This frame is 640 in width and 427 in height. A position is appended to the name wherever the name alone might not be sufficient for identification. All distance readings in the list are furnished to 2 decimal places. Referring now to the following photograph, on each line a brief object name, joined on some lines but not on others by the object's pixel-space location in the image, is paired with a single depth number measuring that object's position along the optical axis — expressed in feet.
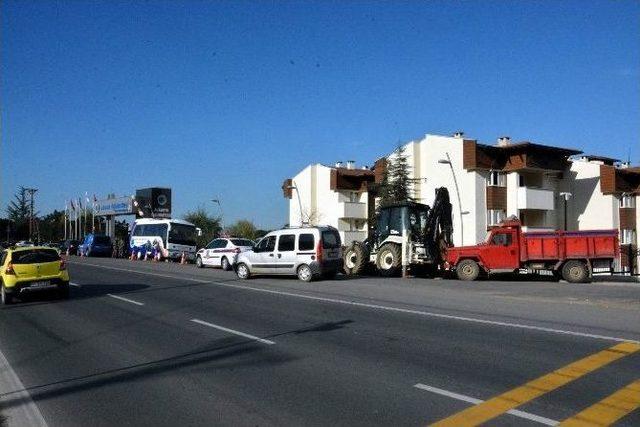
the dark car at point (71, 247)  211.82
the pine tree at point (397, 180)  159.94
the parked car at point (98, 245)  185.06
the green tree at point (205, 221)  277.44
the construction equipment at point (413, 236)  84.64
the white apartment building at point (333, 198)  203.72
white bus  141.38
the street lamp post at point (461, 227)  137.04
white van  78.07
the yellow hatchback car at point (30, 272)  58.59
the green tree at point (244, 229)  271.10
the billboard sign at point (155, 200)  220.43
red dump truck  73.77
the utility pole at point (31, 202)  331.43
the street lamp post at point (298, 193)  204.28
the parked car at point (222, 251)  107.24
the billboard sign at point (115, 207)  222.17
